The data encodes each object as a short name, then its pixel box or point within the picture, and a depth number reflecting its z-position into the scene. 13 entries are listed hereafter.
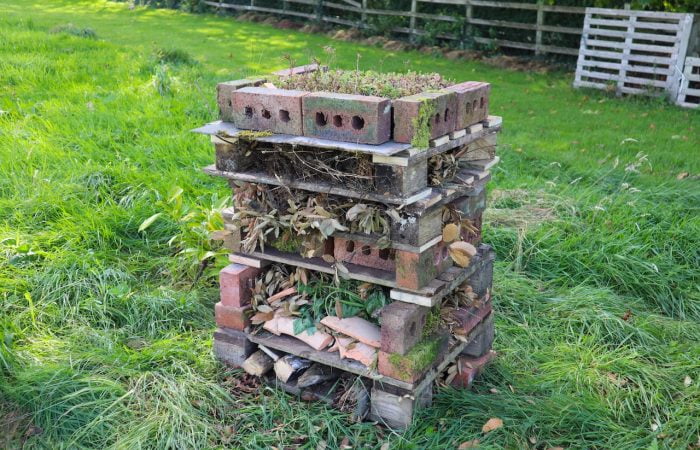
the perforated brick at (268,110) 3.16
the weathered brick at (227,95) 3.40
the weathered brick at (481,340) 3.75
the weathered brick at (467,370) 3.69
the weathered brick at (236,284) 3.60
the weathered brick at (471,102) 3.27
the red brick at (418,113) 2.93
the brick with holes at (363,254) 3.37
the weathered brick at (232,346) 3.66
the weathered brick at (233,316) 3.63
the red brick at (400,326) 3.14
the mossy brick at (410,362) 3.18
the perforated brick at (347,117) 2.94
